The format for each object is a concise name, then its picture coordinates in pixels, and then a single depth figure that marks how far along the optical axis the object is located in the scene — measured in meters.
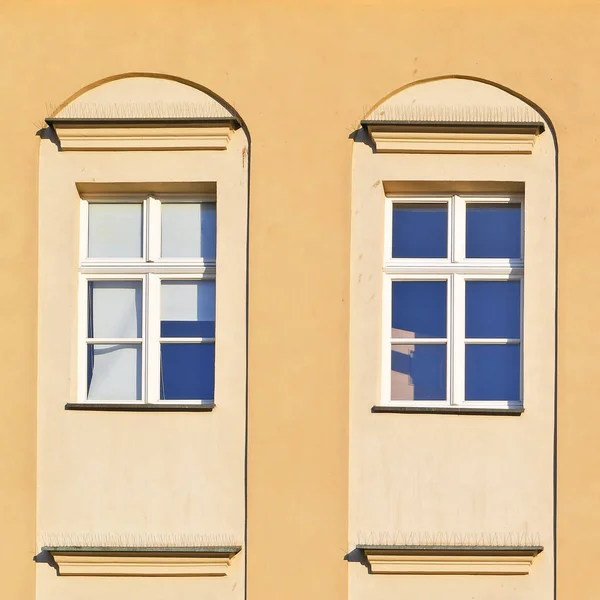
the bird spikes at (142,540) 17.17
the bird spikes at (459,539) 16.96
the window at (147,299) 17.95
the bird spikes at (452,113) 17.70
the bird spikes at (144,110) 17.86
